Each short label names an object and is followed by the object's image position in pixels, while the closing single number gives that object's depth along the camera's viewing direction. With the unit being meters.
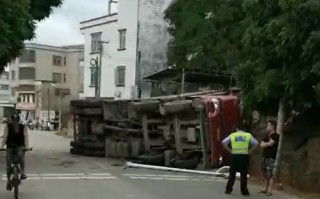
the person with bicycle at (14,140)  12.62
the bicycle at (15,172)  12.42
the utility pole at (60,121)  68.26
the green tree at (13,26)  16.83
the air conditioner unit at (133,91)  49.41
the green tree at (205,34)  29.12
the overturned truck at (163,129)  20.42
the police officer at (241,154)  14.01
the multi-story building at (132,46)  50.81
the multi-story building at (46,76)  91.50
